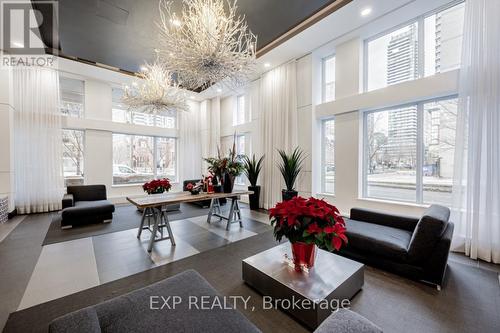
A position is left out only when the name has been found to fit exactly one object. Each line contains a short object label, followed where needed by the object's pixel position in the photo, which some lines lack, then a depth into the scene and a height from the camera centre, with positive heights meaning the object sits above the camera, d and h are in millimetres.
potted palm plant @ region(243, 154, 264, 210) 5710 -411
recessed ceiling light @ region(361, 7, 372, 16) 3453 +2625
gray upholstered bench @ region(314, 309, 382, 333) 901 -742
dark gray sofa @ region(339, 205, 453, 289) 2072 -914
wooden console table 3000 -607
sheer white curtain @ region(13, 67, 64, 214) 4973 +516
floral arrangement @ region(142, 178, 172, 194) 4191 -509
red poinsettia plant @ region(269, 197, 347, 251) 1687 -518
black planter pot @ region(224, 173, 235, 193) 3889 -397
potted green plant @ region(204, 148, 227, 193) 3836 -165
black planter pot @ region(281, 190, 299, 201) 4777 -736
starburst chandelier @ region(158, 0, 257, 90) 2572 +1529
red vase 1916 -876
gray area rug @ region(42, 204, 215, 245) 3533 -1302
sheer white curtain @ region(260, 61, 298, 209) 5242 +1171
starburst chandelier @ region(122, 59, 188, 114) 4098 +1437
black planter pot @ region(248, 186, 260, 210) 5754 -1036
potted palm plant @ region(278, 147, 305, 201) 4824 -154
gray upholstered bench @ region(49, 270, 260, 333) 946 -866
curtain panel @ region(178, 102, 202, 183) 7781 +722
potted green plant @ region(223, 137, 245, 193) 3861 -164
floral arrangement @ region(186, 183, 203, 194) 3712 -484
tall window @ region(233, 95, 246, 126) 7391 +1878
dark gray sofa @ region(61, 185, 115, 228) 4004 -943
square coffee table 1620 -1066
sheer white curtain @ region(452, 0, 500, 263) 2709 +345
